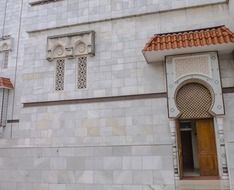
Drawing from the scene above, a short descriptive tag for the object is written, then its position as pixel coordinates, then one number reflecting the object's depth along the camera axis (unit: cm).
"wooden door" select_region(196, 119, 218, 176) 664
